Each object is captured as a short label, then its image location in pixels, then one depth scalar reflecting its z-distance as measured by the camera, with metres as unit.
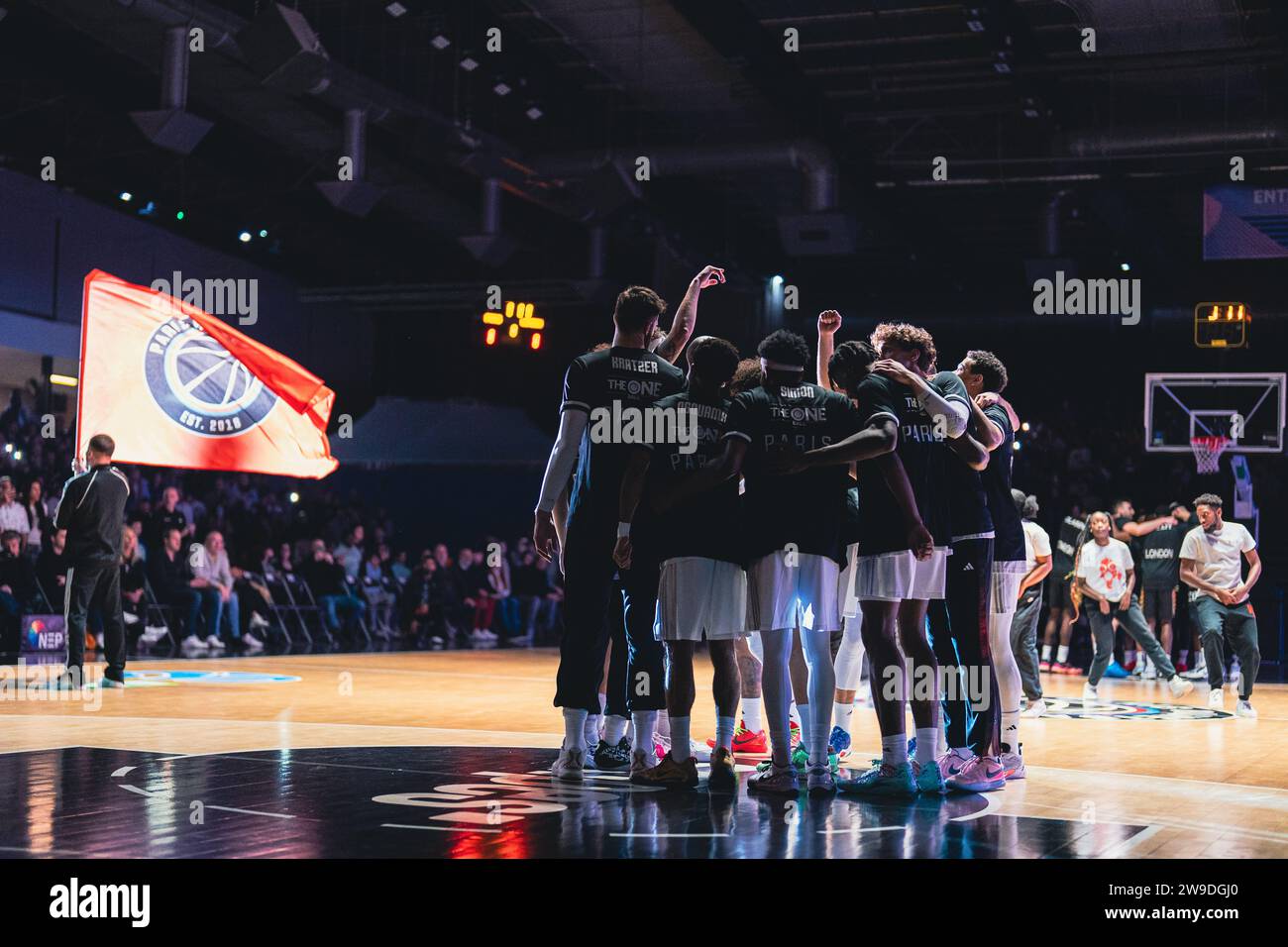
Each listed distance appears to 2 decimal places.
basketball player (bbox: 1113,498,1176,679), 14.95
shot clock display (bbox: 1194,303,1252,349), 19.20
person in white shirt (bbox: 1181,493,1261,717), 9.84
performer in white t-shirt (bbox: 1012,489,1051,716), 9.46
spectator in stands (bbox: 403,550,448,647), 18.39
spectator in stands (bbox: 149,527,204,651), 14.48
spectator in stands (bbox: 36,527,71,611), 13.22
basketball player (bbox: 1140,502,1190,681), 14.61
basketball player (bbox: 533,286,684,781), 5.63
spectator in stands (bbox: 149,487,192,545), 14.77
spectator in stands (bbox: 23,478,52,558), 14.10
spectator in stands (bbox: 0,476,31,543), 13.42
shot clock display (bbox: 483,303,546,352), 18.34
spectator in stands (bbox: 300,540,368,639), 17.11
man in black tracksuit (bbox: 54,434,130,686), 9.38
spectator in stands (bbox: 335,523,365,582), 18.09
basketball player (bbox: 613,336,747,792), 5.36
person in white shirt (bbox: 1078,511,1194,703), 12.21
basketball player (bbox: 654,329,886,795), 5.28
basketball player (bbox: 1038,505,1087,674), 14.78
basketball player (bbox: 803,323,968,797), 5.31
